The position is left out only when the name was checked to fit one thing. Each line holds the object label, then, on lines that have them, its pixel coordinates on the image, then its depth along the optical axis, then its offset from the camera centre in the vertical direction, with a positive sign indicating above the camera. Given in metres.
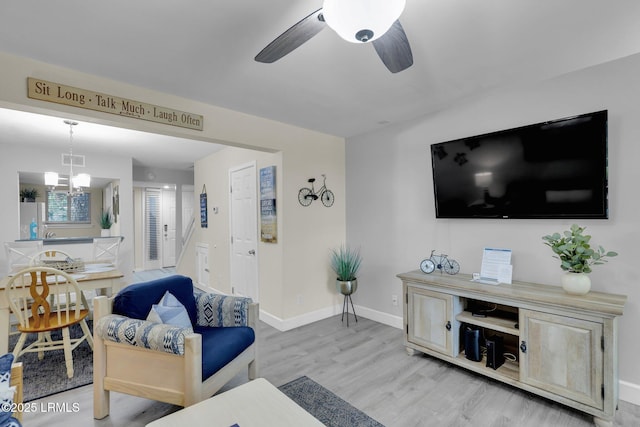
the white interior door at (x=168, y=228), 7.95 -0.34
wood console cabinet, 1.85 -0.90
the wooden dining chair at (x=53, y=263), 3.12 -0.49
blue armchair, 1.71 -0.87
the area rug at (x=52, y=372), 2.33 -1.33
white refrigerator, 5.60 +0.04
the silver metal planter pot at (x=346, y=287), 3.57 -0.89
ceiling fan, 1.09 +0.75
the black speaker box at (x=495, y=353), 2.33 -1.12
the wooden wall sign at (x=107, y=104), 2.08 +0.87
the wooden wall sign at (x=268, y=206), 3.68 +0.09
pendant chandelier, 4.03 +0.51
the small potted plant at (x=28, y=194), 5.99 +0.46
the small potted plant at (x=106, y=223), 6.21 -0.15
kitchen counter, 4.44 -0.36
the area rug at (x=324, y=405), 1.94 -1.35
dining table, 2.46 -0.63
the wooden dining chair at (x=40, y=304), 2.45 -0.73
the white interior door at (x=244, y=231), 4.09 -0.25
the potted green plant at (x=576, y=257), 2.03 -0.34
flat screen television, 2.14 +0.30
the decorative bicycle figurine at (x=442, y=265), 2.90 -0.54
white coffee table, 1.34 -0.93
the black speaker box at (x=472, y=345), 2.44 -1.11
